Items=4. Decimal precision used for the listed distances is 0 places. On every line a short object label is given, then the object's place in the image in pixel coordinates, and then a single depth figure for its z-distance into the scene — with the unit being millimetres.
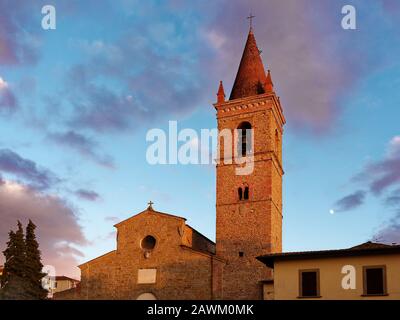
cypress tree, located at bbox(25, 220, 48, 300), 38819
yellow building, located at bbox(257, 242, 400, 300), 20281
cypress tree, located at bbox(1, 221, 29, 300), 38112
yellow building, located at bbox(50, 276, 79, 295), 55375
